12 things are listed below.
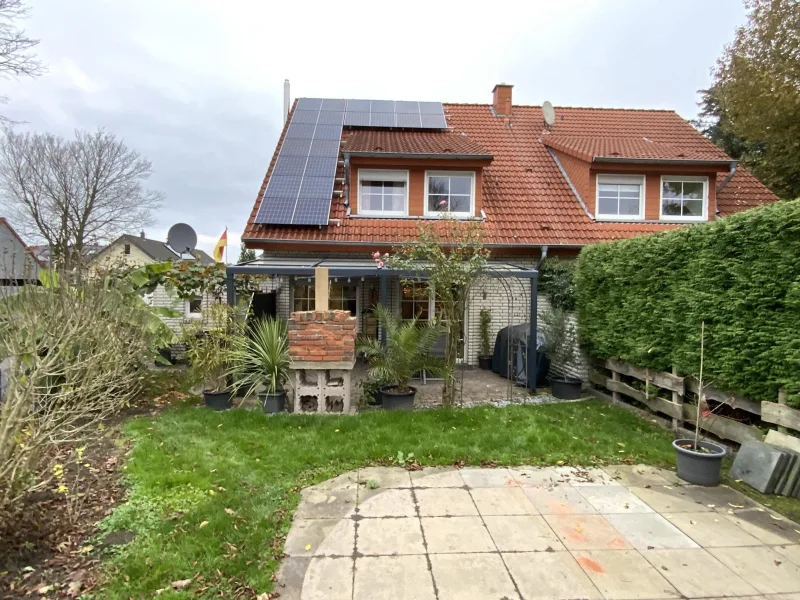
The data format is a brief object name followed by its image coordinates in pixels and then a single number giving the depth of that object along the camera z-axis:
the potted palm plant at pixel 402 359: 6.89
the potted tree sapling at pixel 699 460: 4.40
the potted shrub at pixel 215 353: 6.98
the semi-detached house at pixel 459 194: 10.73
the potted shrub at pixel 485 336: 11.01
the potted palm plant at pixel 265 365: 6.82
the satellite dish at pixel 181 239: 13.16
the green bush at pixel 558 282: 9.62
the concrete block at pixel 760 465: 4.30
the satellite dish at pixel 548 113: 14.68
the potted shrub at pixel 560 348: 8.01
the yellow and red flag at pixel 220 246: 16.39
